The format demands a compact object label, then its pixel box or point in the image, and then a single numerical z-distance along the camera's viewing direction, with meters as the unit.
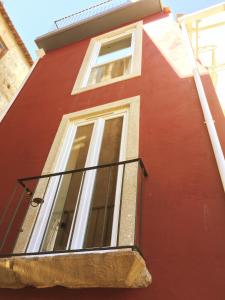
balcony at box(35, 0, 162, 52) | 8.35
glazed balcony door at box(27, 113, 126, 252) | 3.54
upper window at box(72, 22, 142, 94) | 6.35
